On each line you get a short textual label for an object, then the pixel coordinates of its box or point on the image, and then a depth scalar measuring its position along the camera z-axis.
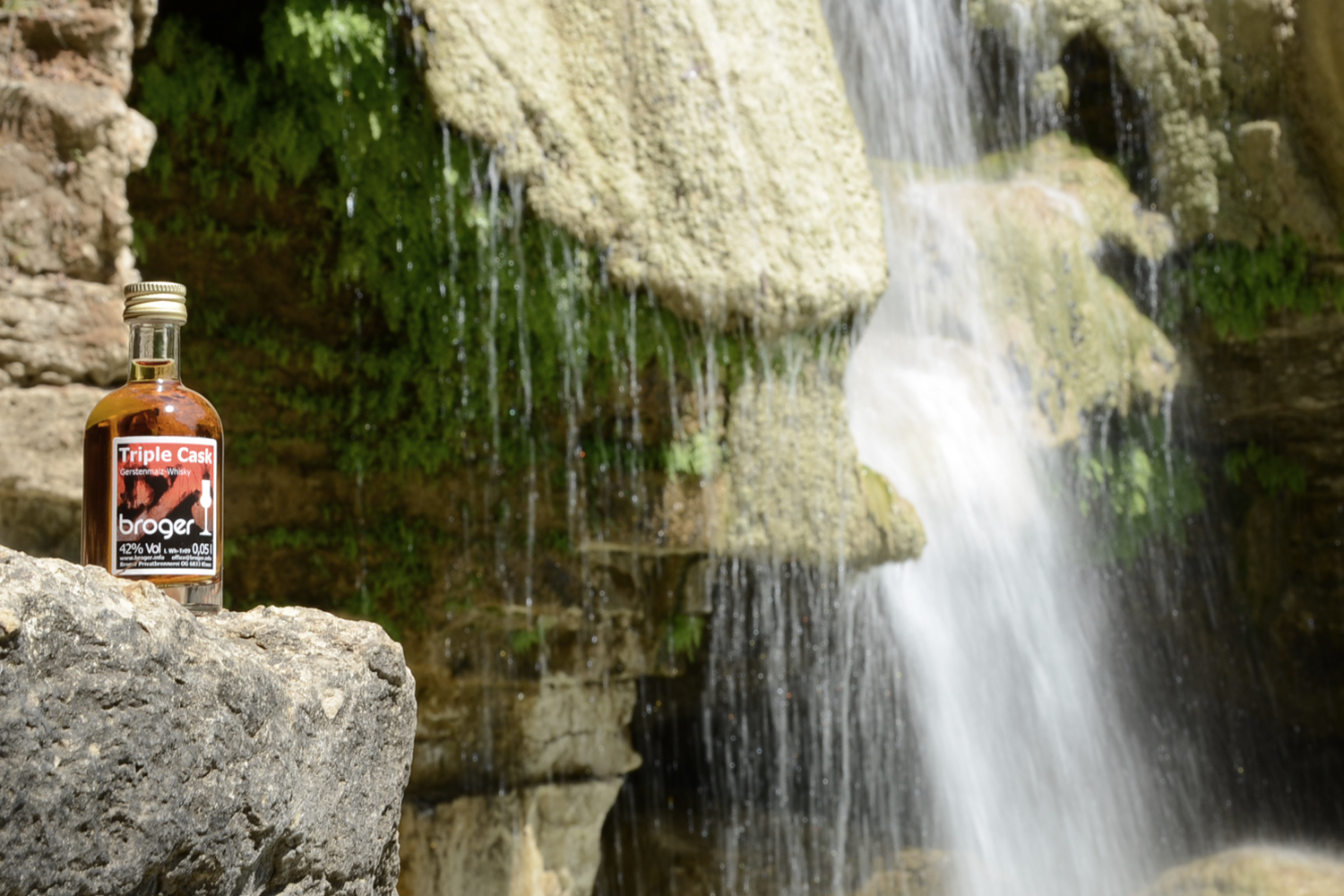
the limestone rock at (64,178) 3.11
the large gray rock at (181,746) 1.26
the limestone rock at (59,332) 3.08
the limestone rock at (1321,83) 7.53
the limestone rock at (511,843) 5.38
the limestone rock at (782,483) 5.51
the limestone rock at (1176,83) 8.19
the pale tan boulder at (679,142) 4.91
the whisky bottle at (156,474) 1.86
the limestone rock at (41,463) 3.05
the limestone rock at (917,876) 6.91
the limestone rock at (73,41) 3.16
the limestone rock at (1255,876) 6.96
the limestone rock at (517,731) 5.55
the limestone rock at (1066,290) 7.89
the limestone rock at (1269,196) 7.80
